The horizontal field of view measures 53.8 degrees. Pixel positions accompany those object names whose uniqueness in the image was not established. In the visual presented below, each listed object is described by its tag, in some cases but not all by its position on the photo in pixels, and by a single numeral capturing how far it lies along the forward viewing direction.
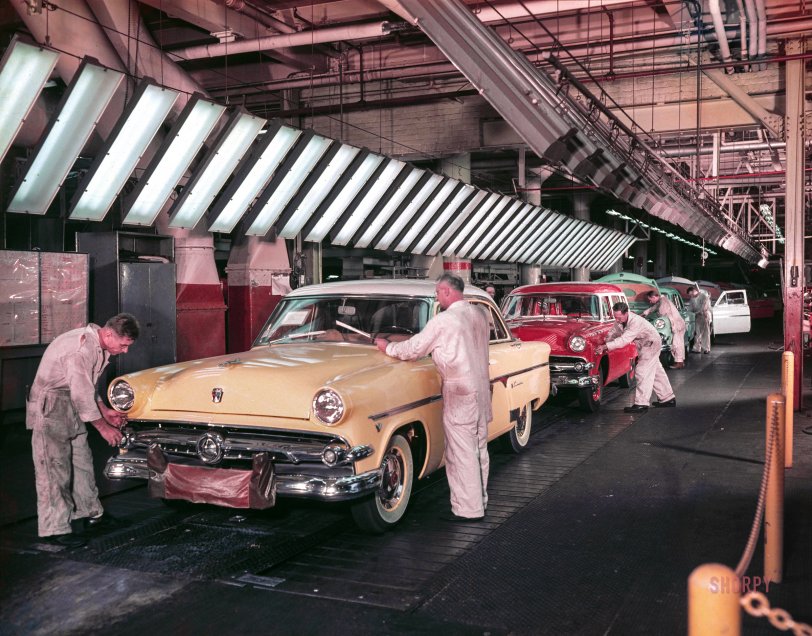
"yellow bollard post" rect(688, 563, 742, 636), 2.19
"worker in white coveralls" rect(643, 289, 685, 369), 15.41
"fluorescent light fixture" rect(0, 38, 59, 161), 8.56
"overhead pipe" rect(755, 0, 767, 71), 10.23
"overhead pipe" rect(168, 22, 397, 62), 13.32
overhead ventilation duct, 9.54
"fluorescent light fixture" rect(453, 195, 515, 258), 21.89
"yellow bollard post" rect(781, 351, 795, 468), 8.22
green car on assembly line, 16.56
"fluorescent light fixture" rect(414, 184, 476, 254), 19.58
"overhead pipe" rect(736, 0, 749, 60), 10.12
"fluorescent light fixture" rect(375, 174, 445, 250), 17.86
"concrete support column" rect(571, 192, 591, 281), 34.06
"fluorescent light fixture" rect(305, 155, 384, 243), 15.29
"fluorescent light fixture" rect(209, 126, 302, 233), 12.69
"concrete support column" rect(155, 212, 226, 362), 13.30
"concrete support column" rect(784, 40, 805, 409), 11.04
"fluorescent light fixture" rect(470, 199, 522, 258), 22.80
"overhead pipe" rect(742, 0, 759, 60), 10.12
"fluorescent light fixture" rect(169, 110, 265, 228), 11.81
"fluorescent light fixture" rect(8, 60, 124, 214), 9.54
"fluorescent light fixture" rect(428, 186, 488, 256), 20.39
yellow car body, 5.14
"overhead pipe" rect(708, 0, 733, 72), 9.76
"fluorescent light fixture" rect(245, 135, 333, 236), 13.56
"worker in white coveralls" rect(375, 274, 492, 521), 5.86
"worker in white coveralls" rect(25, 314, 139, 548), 5.52
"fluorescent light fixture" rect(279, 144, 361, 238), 14.41
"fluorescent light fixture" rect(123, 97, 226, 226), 11.01
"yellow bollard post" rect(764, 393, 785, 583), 4.61
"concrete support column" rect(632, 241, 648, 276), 44.81
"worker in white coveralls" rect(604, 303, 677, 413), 10.81
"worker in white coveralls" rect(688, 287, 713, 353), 20.39
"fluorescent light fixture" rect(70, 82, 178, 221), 10.27
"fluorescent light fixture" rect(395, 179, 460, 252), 18.67
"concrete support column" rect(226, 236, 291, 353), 14.89
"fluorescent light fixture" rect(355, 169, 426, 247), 17.03
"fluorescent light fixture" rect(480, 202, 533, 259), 23.84
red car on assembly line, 10.68
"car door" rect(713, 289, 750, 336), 24.86
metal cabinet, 11.12
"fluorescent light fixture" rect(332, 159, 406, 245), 16.14
